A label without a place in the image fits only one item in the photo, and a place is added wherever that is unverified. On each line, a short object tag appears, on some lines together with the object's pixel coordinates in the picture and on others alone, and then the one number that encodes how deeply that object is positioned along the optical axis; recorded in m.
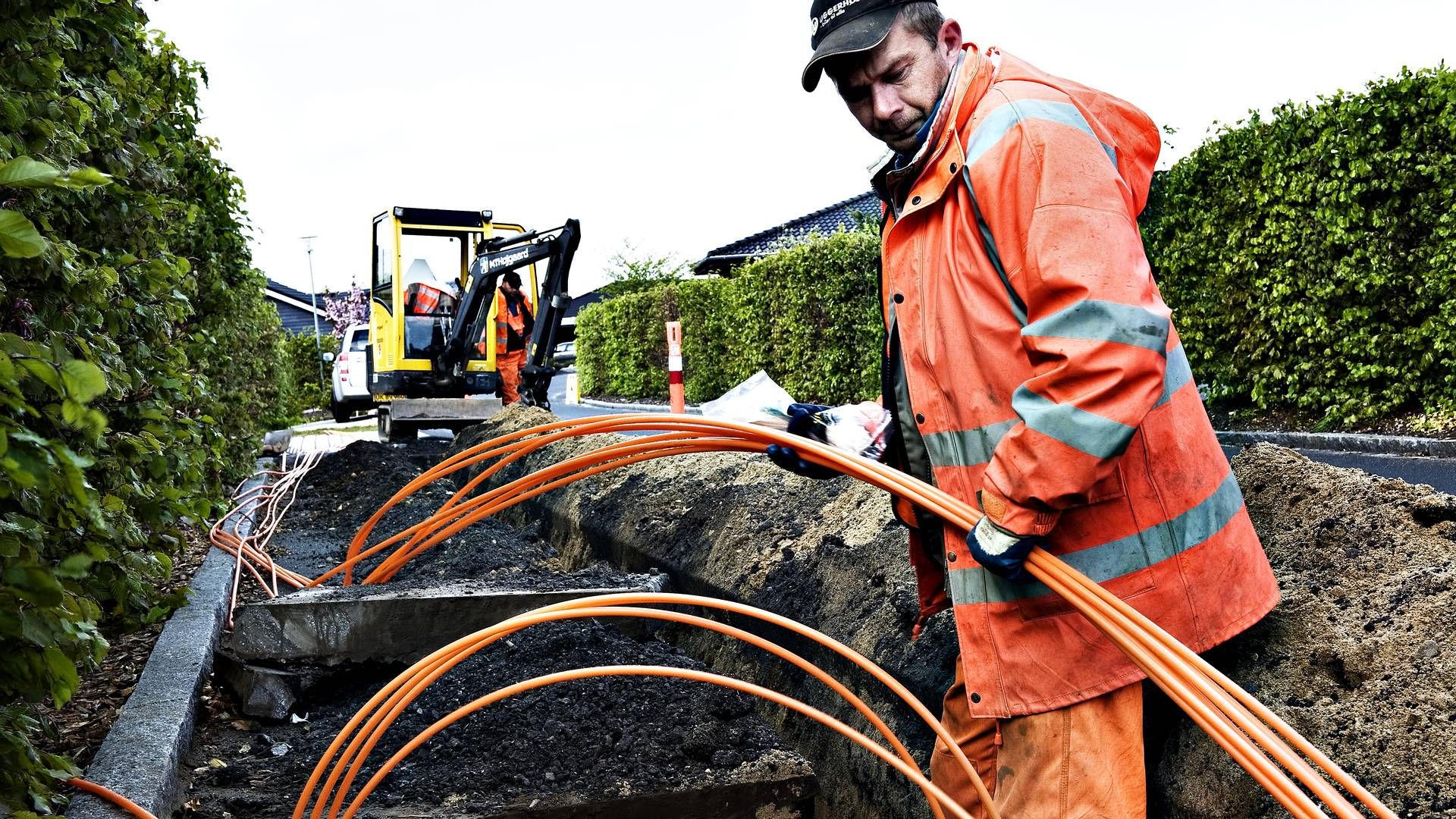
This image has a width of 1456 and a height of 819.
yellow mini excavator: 11.89
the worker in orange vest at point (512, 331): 13.32
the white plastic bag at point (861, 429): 2.52
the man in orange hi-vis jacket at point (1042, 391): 1.82
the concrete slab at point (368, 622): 3.64
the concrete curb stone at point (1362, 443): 7.58
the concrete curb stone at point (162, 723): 2.52
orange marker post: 13.61
